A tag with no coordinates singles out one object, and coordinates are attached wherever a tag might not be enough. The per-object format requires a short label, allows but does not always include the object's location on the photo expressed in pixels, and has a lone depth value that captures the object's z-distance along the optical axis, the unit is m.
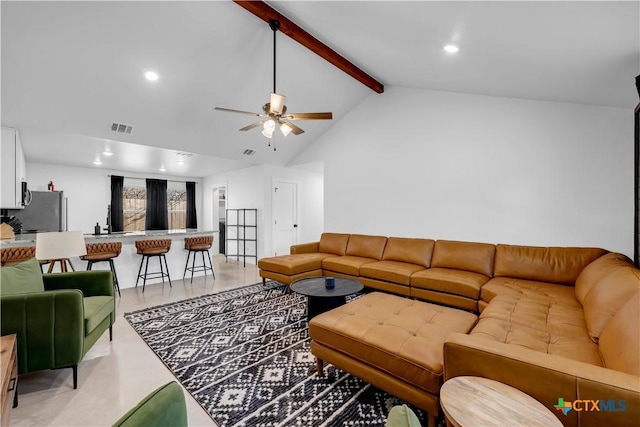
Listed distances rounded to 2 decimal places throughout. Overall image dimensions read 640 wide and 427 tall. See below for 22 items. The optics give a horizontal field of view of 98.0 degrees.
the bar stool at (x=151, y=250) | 4.48
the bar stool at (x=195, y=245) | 4.98
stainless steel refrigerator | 5.09
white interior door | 6.73
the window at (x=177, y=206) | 8.23
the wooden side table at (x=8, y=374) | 1.39
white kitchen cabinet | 3.67
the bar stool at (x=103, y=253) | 3.94
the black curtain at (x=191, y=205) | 8.47
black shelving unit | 6.69
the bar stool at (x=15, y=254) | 3.34
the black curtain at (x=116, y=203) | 7.12
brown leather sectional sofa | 1.17
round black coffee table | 2.75
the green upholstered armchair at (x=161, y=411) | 0.65
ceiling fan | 2.88
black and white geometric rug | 1.76
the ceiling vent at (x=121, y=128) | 4.02
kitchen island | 4.18
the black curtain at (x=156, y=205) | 7.76
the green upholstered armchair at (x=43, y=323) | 1.86
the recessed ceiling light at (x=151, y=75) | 3.38
